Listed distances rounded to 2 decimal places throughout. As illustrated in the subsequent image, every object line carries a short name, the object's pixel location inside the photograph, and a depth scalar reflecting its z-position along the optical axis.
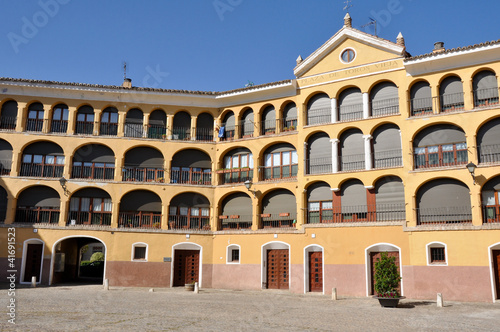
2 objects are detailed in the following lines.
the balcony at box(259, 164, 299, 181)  35.62
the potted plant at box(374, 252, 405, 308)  23.80
